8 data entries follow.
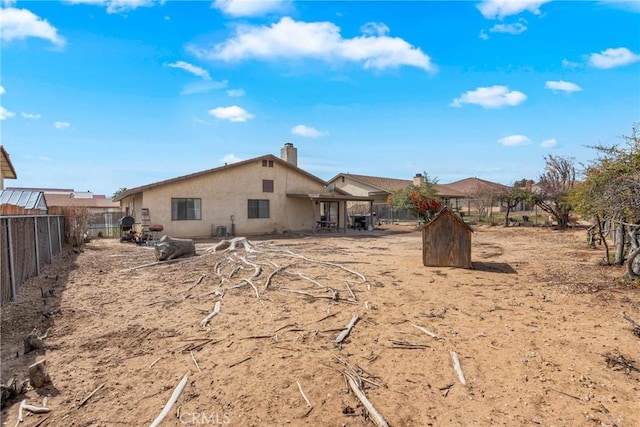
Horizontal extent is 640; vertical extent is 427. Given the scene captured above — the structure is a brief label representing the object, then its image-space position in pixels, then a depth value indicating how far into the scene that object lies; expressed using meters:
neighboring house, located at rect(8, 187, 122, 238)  14.44
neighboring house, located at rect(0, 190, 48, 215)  11.64
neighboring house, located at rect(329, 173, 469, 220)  31.22
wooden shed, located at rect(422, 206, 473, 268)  8.60
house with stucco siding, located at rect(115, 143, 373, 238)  17.34
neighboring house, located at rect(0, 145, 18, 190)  12.09
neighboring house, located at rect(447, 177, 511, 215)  25.46
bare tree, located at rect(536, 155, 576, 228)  21.98
